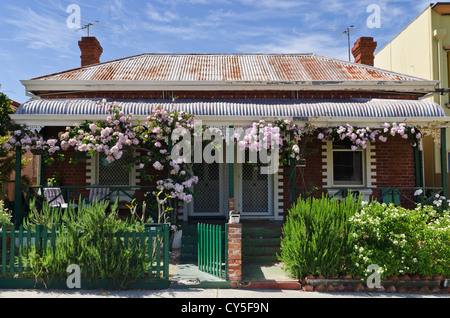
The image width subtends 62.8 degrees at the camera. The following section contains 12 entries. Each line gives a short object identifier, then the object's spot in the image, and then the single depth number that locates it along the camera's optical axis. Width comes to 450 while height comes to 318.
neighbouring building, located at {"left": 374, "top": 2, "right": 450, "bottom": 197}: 11.77
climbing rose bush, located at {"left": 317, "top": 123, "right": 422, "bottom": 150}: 8.35
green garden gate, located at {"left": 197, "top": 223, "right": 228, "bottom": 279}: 6.27
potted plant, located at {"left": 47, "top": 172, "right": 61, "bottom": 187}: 9.49
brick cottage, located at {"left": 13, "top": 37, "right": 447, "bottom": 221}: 9.60
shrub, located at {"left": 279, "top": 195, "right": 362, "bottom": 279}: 6.07
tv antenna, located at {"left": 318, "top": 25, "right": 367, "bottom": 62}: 15.68
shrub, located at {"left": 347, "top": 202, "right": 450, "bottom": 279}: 6.02
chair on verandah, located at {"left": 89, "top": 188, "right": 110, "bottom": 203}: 9.30
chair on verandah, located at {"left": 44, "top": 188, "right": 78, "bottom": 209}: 8.41
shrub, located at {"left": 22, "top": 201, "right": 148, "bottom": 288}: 5.79
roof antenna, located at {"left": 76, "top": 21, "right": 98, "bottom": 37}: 13.43
